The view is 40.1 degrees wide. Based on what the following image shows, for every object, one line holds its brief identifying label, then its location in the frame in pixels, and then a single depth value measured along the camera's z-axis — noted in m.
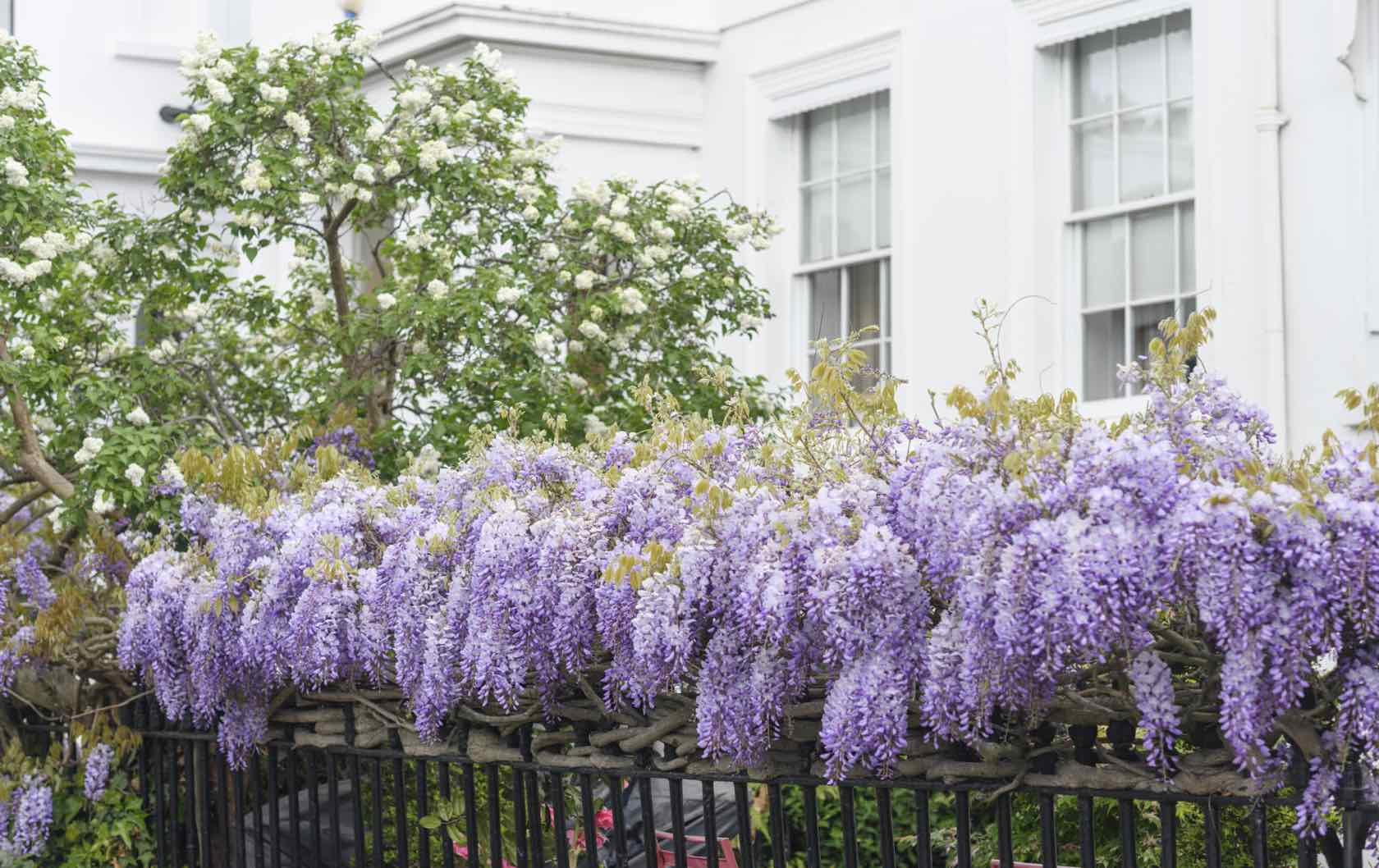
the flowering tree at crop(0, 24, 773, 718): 6.42
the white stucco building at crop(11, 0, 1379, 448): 8.30
